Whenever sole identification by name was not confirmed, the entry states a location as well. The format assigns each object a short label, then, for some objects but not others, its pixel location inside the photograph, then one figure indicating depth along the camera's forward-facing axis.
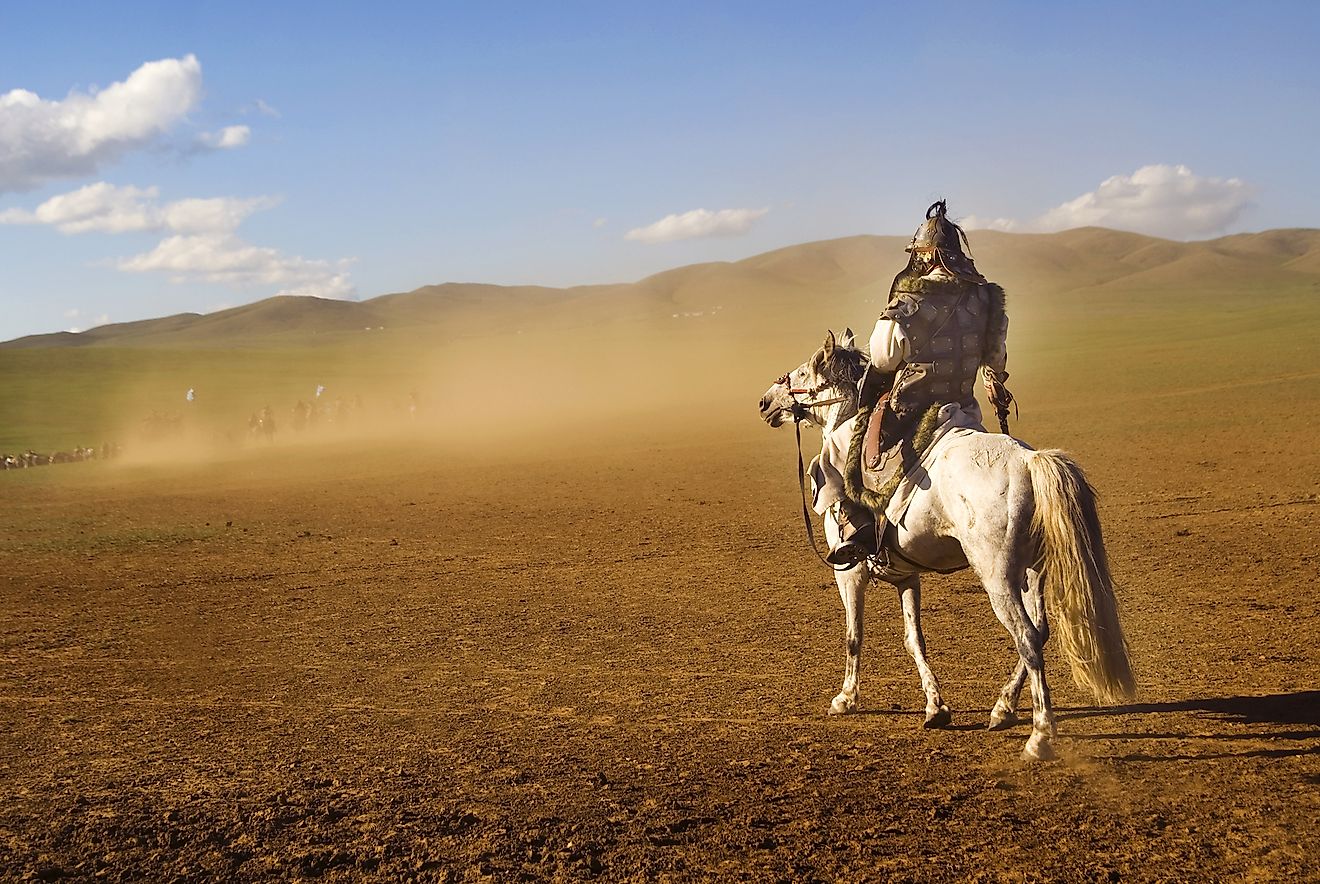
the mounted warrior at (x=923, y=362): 6.70
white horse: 5.76
